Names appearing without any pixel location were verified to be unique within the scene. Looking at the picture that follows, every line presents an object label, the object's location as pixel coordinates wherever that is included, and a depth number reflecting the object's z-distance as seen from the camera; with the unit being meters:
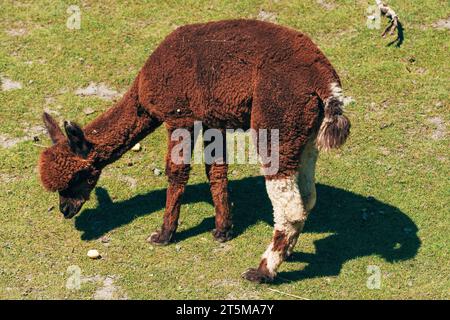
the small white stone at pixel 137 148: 12.36
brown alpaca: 9.42
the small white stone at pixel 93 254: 10.52
